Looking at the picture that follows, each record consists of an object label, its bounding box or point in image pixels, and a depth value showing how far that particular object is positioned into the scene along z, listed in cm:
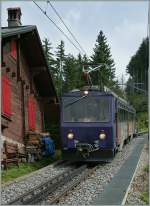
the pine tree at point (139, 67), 10419
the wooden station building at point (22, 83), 1919
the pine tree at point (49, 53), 6476
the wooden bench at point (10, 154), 1706
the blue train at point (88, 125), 1789
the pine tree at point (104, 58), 6619
